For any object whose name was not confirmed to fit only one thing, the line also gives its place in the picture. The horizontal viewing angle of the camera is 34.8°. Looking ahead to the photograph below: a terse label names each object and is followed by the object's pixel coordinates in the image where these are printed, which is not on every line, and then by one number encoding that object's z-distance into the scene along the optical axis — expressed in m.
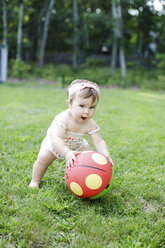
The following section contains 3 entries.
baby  2.49
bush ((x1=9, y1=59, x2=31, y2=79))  17.39
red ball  2.36
